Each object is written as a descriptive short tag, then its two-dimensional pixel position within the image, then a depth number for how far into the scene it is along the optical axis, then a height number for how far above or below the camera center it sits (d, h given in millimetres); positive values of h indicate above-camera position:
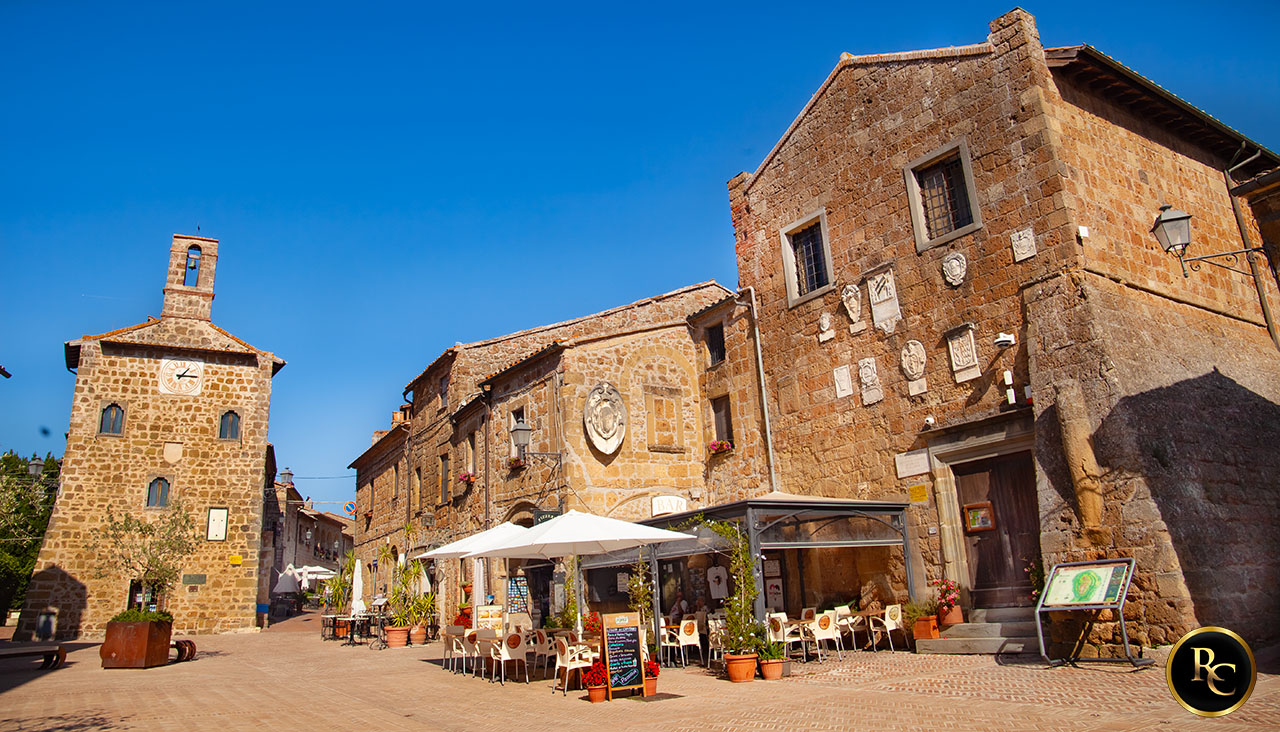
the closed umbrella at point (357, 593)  19953 +56
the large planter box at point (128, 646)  13477 -598
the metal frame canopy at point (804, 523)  11070 +631
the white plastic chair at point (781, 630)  10672 -807
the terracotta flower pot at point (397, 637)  18219 -982
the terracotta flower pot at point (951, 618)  11125 -811
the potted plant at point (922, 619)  11234 -815
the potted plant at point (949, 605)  11141 -639
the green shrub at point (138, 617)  13672 -140
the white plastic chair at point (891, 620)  11344 -810
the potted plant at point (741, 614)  9875 -520
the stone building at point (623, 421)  16031 +3235
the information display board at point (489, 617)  15172 -564
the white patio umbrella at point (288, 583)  31266 +640
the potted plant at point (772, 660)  9828 -1088
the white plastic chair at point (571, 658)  9758 -907
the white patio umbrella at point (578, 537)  10469 +547
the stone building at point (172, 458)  22359 +4289
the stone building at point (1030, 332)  9484 +3146
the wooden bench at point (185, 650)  15164 -829
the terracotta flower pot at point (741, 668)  9812 -1150
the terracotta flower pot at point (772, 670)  9820 -1198
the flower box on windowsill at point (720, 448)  16266 +2468
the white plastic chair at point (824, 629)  10945 -835
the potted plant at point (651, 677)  9062 -1103
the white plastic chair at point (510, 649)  10836 -838
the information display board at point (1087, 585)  8703 -382
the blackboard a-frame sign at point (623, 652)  8844 -801
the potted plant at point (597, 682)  8852 -1093
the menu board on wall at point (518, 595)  17734 -212
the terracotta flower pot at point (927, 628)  11227 -932
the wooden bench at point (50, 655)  13758 -674
